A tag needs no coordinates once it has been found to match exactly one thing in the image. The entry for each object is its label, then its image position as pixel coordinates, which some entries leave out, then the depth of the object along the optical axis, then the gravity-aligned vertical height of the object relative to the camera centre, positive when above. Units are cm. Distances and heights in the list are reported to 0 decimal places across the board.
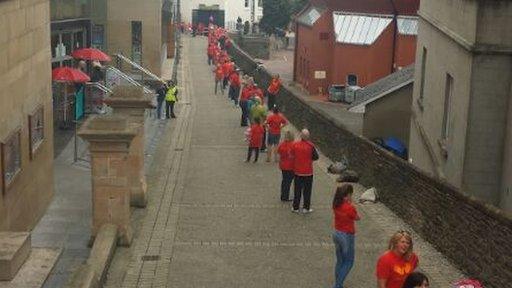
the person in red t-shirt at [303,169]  1559 -311
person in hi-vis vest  3112 -397
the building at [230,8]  9712 -232
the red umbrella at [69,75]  2233 -232
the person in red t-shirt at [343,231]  1134 -300
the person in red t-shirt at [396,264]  898 -267
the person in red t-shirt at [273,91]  3108 -353
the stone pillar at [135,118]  1644 -259
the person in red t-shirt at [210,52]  5966 -435
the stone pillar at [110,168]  1333 -271
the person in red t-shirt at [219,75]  4133 -404
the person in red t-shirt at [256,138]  2180 -358
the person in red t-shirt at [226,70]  4003 -368
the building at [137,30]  3747 -197
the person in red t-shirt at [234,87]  3600 -399
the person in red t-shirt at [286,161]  1644 -312
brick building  4497 -251
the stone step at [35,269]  962 -320
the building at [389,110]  2797 -366
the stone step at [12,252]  963 -297
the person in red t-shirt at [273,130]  2184 -338
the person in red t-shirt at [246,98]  2808 -340
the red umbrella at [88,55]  2672 -213
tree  8544 -220
